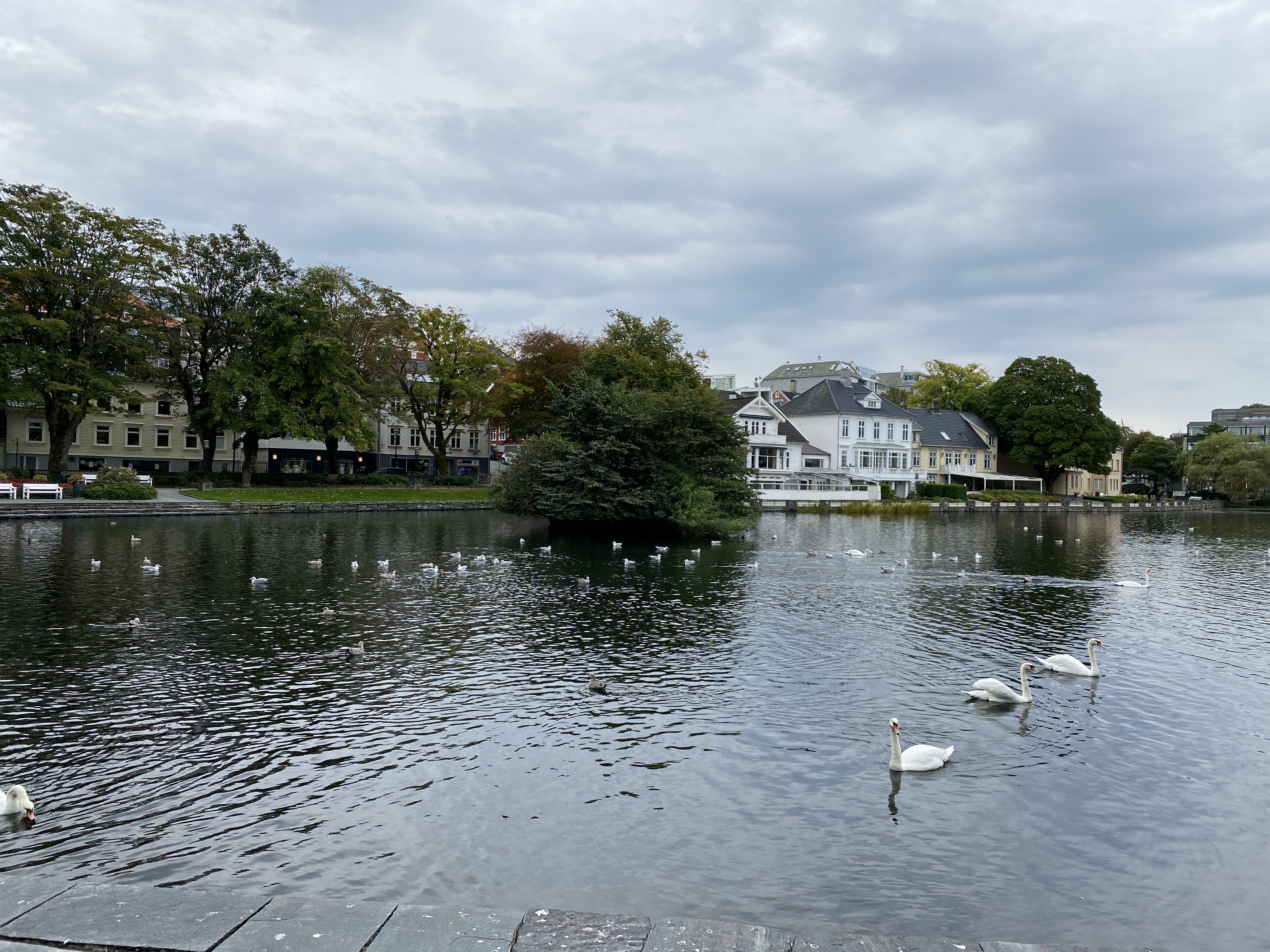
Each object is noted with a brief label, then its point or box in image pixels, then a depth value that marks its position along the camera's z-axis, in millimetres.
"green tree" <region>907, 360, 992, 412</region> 118312
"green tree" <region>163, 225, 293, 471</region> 61969
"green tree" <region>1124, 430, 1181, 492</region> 126062
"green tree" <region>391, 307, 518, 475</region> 74688
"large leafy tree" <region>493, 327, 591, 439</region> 77812
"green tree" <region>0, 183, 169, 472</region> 54250
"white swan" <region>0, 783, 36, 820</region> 9680
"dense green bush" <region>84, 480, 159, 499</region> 53156
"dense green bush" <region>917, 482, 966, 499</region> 93500
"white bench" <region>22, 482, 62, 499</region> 51438
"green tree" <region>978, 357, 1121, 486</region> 100875
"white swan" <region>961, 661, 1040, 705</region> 15203
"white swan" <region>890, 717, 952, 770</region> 11930
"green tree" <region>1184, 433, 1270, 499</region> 101562
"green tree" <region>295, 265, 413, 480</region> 62344
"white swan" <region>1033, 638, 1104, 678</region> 17422
